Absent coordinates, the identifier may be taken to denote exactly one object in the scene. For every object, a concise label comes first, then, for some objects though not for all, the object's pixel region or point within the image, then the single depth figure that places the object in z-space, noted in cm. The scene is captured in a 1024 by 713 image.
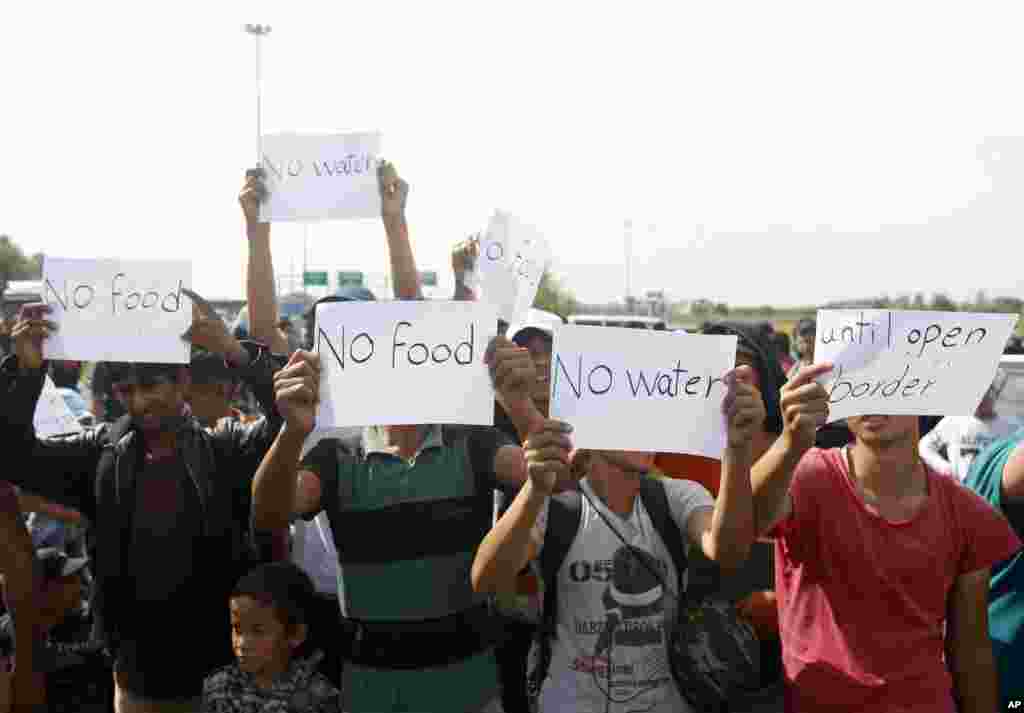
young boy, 243
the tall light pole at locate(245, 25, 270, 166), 2308
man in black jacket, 257
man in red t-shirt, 197
